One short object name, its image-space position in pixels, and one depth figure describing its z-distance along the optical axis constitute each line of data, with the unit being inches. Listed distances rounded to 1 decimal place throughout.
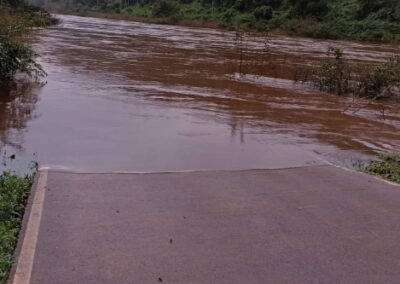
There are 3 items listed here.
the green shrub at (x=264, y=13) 2436.0
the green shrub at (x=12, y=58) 521.8
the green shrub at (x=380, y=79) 638.5
